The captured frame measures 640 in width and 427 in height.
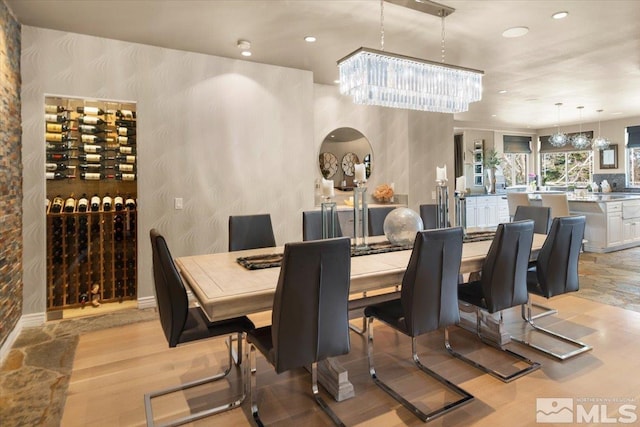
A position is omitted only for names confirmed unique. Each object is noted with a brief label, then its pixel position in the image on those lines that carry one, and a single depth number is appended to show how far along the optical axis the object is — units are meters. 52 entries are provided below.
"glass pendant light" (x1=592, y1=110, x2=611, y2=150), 7.93
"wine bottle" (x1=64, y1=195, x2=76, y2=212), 4.04
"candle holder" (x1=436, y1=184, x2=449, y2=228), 3.25
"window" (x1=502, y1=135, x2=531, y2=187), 9.95
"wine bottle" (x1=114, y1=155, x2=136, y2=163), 4.32
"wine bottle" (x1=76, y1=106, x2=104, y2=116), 4.20
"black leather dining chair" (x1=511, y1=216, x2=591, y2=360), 2.84
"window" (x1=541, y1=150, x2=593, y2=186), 9.64
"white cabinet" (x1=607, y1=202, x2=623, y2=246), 6.33
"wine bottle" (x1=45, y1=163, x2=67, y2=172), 3.98
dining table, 1.83
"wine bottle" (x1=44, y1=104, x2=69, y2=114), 4.00
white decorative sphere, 3.00
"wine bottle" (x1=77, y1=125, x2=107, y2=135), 4.15
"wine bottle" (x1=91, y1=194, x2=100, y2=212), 4.18
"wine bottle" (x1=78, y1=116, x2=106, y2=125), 4.16
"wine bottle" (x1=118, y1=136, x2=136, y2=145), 4.33
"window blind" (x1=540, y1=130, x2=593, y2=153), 9.35
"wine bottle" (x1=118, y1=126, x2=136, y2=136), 4.29
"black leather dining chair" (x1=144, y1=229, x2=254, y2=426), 2.04
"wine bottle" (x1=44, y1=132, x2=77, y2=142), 3.93
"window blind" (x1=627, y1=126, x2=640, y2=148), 8.42
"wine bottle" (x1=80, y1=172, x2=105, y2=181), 4.18
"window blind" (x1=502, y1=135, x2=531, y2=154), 9.88
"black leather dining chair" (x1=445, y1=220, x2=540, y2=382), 2.53
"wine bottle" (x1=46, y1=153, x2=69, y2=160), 3.99
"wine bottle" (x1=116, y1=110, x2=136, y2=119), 4.31
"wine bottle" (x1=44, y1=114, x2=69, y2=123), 3.93
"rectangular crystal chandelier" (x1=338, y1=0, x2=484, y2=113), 2.94
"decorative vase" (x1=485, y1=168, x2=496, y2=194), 9.55
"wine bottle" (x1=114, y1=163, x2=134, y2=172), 4.31
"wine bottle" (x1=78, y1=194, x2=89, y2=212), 4.04
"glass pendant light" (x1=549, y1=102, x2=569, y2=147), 7.75
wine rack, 4.00
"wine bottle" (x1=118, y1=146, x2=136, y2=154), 4.30
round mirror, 5.65
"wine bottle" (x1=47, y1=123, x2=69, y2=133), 3.93
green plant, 9.40
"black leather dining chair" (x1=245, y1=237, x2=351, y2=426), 1.79
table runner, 2.42
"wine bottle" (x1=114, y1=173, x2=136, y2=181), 4.32
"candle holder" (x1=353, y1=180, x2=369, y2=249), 2.90
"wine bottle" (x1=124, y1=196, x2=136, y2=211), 4.30
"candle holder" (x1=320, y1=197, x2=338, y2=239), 2.80
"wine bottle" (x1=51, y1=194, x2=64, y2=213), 3.89
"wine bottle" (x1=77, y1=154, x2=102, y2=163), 4.18
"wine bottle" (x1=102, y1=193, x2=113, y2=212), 4.21
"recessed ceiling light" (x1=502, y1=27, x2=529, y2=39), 3.48
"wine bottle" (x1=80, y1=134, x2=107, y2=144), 4.18
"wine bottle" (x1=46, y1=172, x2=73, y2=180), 3.99
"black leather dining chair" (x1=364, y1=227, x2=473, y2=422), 2.18
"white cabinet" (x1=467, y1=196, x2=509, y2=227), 8.32
